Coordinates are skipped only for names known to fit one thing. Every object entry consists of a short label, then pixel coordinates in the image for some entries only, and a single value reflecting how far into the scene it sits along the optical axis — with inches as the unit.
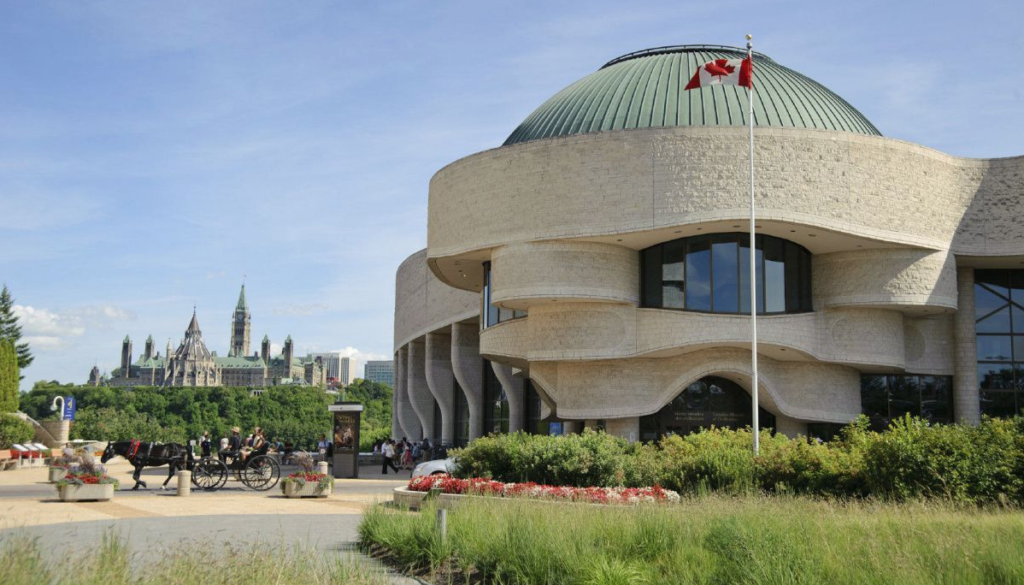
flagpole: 965.3
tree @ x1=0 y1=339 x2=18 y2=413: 2285.9
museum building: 1226.0
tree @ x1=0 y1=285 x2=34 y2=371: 3747.5
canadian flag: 1031.0
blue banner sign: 2210.3
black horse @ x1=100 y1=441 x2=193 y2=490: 956.0
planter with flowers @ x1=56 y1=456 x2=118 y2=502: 848.9
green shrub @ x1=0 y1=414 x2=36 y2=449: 1877.5
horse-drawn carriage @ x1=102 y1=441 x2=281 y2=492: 961.5
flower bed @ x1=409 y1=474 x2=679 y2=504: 677.3
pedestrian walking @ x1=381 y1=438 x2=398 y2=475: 1562.5
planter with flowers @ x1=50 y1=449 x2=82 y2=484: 1089.3
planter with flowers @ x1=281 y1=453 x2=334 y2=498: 916.0
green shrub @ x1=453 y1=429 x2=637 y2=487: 795.4
